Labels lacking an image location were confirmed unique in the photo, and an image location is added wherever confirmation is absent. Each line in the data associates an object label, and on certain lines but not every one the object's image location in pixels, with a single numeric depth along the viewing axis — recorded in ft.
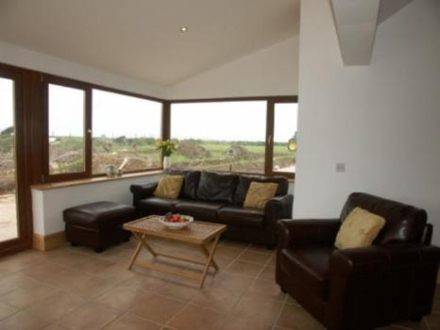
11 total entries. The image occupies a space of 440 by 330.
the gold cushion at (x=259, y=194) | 13.93
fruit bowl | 9.82
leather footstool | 11.86
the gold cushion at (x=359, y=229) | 7.88
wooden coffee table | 9.38
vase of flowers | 18.20
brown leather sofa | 12.91
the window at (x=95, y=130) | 12.94
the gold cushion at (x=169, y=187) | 16.03
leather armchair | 6.70
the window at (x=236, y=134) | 16.60
